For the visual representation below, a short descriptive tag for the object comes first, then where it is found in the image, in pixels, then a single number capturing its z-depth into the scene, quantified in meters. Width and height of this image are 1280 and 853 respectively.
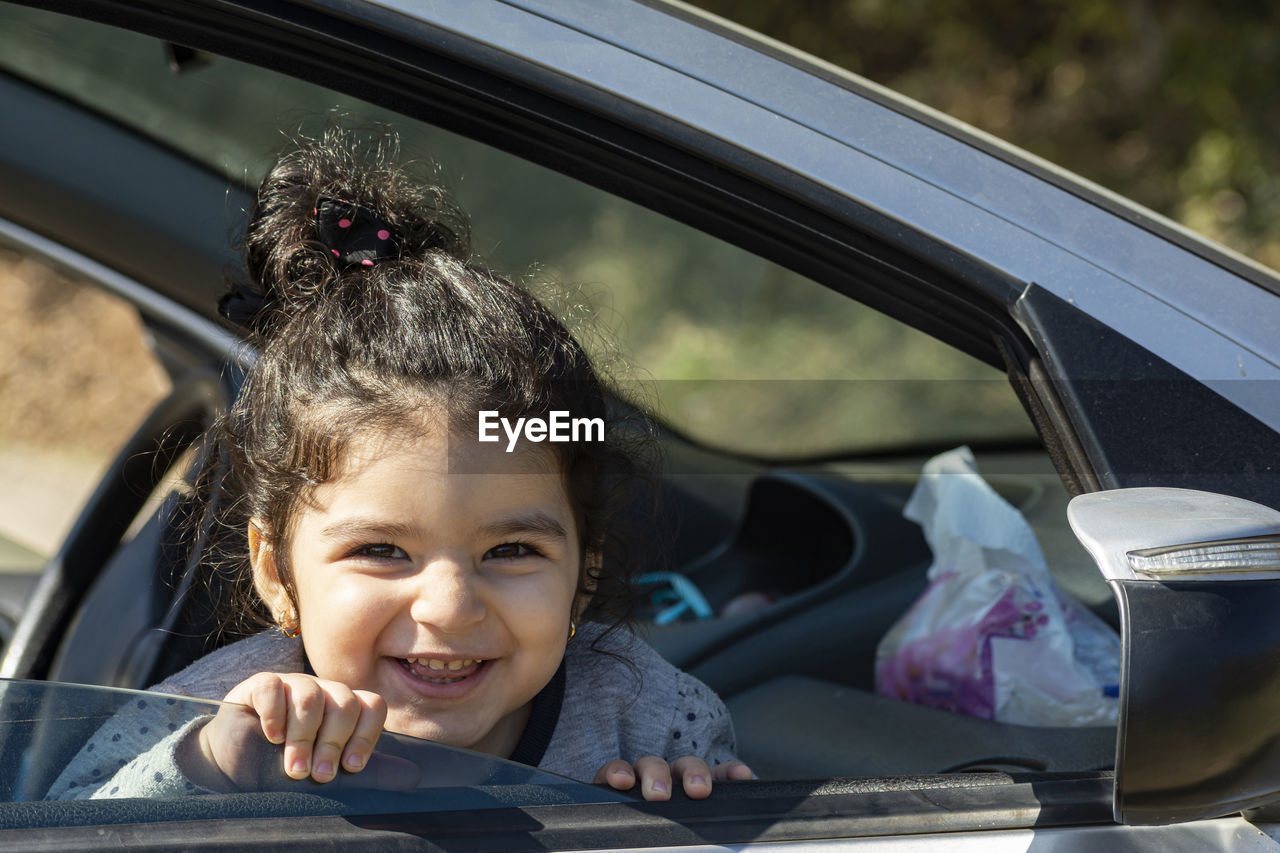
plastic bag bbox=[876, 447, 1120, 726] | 1.79
